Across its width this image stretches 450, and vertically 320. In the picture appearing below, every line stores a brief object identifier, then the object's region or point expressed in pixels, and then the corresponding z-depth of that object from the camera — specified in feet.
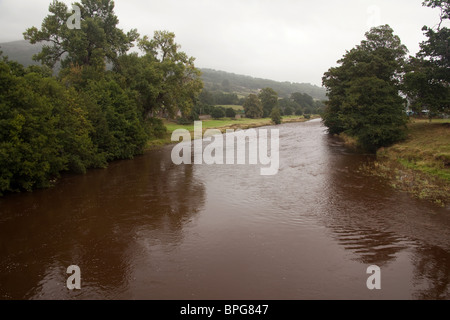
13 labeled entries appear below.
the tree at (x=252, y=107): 354.74
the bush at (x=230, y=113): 330.95
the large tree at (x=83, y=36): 120.06
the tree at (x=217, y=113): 310.24
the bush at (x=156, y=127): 135.13
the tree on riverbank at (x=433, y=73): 90.17
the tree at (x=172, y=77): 134.10
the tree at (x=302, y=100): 539.45
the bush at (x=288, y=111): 441.68
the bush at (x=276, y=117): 300.20
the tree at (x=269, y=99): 405.59
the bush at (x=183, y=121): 230.89
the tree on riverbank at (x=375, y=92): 100.99
